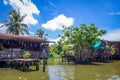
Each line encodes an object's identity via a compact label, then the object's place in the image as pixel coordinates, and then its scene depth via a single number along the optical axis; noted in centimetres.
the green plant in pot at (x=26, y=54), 1034
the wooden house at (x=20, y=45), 1015
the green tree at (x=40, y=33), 3028
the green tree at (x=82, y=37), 1464
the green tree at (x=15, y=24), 1829
